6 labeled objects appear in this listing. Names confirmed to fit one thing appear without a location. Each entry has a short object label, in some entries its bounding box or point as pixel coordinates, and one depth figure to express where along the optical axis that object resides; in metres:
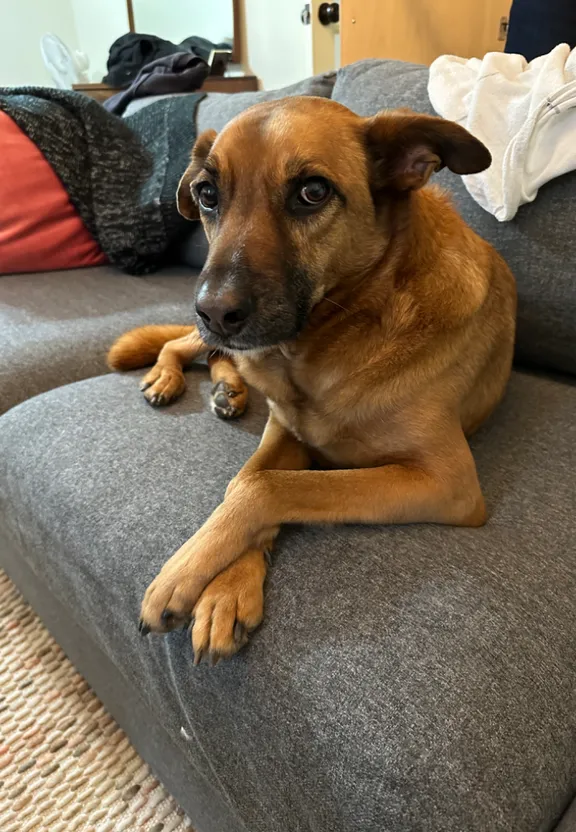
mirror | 3.85
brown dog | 0.89
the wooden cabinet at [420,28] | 2.85
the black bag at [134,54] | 3.46
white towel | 1.28
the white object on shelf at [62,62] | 3.89
